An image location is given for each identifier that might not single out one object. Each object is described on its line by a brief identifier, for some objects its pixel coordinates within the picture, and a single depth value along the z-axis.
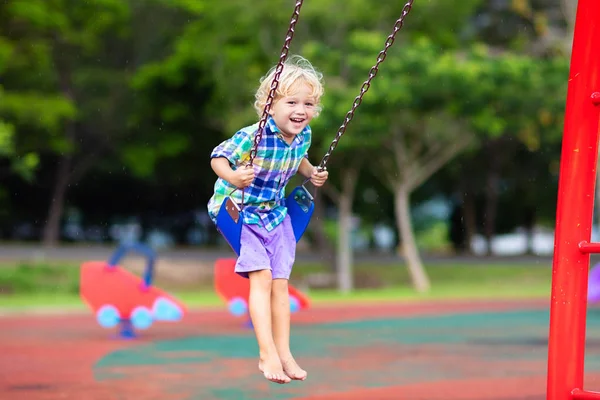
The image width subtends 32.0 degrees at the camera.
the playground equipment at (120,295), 11.10
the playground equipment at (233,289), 11.70
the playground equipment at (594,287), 11.69
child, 4.25
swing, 3.94
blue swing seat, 4.27
